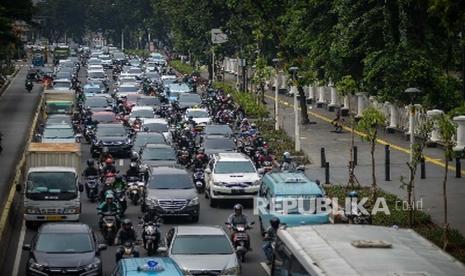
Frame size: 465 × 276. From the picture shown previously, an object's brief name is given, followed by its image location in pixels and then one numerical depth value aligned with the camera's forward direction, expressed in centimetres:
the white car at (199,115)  5631
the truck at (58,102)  6206
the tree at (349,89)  3744
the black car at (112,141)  4831
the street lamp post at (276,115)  5532
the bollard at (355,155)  4432
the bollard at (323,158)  4366
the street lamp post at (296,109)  4788
